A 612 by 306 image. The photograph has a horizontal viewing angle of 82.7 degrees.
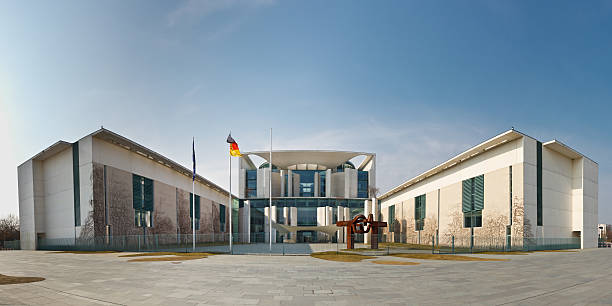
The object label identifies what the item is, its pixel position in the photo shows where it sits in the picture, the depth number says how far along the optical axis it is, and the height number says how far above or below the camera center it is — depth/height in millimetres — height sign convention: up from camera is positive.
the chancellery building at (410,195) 35656 -3433
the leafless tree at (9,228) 71906 -13559
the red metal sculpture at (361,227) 38250 -6975
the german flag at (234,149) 32094 +1641
